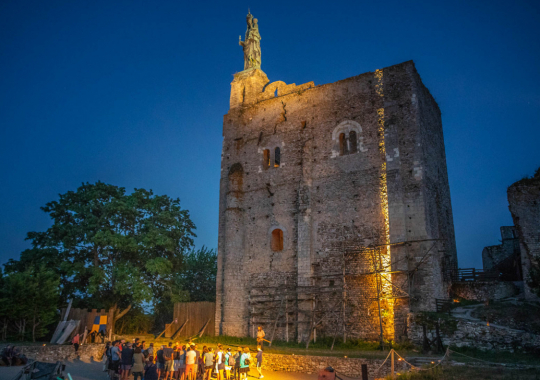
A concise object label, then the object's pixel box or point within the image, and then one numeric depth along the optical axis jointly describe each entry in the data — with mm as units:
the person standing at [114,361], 12078
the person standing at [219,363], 12558
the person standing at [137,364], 11266
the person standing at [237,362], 12695
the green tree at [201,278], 30434
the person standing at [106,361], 13362
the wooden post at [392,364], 11235
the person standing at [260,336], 16828
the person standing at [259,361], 13398
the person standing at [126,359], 11594
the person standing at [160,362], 12073
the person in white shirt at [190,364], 11852
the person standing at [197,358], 12086
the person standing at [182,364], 11914
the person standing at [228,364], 12703
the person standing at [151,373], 10609
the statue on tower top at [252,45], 25859
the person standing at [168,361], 12117
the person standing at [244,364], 12531
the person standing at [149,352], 13155
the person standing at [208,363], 12477
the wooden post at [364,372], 10672
